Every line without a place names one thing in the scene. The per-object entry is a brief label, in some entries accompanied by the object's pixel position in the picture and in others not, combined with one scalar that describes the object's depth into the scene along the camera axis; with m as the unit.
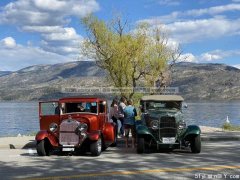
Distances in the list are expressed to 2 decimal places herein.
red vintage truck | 15.05
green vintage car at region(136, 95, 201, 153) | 15.52
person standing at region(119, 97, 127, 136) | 19.68
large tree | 37.12
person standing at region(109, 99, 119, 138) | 19.77
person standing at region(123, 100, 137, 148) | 17.84
